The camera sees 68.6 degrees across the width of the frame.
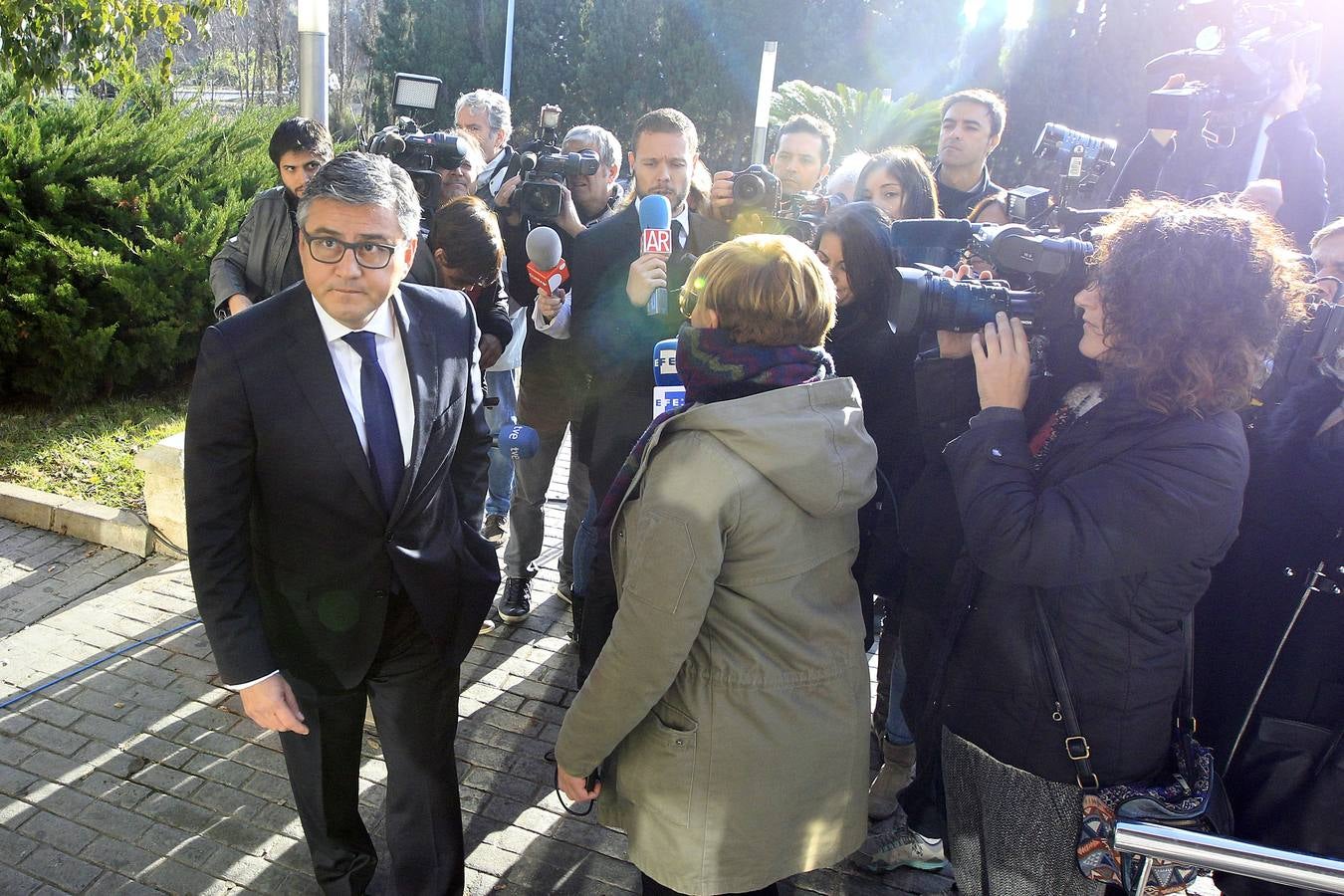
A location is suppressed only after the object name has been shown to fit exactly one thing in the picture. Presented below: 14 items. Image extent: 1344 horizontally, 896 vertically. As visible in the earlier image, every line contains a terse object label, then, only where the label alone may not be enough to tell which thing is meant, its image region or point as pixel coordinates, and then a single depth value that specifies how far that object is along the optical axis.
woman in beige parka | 1.84
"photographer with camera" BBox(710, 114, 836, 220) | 5.38
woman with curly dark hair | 1.89
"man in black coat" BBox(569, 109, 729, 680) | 3.48
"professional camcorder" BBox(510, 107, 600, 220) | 3.91
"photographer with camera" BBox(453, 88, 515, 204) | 5.74
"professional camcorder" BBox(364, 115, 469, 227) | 4.02
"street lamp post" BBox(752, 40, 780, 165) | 9.62
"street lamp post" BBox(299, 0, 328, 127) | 4.81
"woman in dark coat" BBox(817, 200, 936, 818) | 2.77
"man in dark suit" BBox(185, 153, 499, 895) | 2.19
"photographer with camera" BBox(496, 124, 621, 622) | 4.13
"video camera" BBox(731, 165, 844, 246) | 3.96
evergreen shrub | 5.98
